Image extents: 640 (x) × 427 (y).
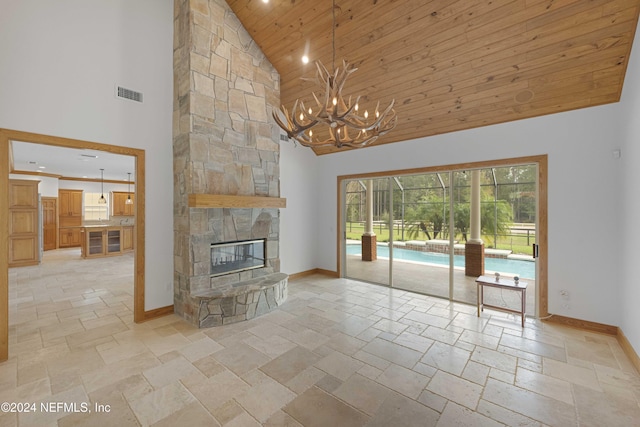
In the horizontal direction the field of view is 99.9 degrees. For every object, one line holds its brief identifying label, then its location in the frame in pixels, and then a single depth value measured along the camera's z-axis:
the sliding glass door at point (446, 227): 4.40
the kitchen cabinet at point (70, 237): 10.02
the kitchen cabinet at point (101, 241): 8.24
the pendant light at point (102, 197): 10.40
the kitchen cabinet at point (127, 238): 9.07
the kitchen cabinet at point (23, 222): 6.74
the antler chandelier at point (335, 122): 2.32
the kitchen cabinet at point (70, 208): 10.16
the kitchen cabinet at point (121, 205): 11.11
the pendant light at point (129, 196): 10.48
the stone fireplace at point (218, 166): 3.71
